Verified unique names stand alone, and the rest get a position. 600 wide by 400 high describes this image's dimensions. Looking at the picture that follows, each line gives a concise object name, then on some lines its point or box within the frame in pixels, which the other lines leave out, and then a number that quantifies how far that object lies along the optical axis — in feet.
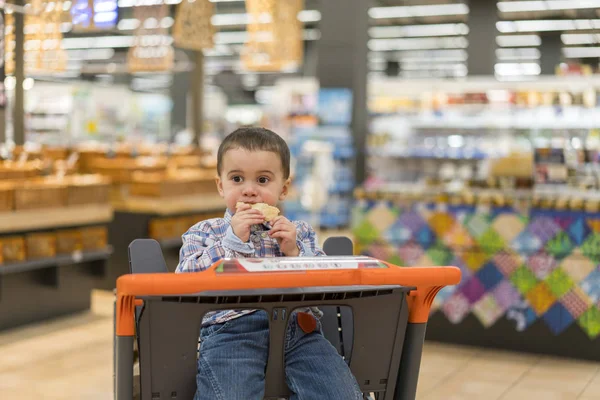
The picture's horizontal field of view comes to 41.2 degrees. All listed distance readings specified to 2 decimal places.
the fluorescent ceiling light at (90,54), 85.76
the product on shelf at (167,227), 22.30
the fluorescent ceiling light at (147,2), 27.12
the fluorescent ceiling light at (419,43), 73.67
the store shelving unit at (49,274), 17.56
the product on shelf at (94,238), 19.60
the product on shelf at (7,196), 17.28
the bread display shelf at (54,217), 17.37
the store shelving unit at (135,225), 22.44
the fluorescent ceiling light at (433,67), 92.76
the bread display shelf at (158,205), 22.45
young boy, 5.65
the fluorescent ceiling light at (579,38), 65.98
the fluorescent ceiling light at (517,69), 87.66
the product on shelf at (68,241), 18.88
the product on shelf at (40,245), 18.04
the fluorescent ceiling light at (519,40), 69.10
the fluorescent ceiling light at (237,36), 71.82
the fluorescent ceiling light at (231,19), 61.42
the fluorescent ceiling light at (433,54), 81.84
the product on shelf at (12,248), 17.34
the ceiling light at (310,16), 60.59
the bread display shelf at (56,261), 17.33
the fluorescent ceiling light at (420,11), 56.80
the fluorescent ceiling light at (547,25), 59.41
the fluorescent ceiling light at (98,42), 74.84
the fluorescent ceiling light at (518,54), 78.59
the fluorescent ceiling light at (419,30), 66.28
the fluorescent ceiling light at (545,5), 51.17
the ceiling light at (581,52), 74.54
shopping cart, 5.05
